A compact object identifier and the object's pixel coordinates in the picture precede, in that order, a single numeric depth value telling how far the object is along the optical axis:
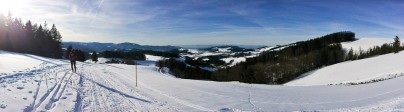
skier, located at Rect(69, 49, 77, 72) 28.23
